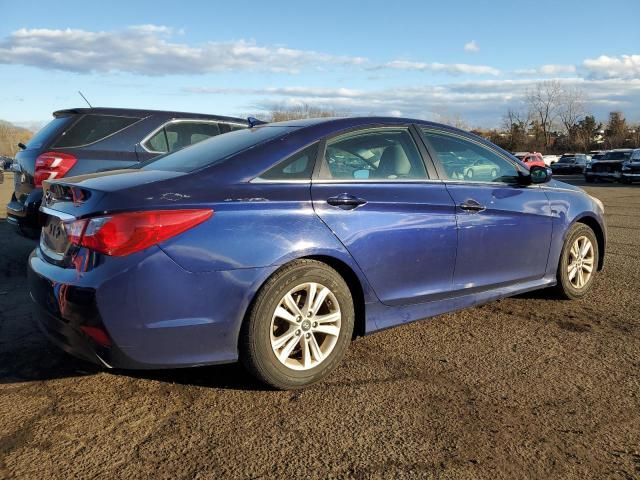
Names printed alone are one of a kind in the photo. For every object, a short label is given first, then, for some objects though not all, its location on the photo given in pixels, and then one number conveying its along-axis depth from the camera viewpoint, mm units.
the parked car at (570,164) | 41094
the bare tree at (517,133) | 70612
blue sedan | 2750
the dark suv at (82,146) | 5672
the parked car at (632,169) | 25969
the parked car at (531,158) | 35369
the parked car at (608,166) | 27652
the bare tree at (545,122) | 77956
